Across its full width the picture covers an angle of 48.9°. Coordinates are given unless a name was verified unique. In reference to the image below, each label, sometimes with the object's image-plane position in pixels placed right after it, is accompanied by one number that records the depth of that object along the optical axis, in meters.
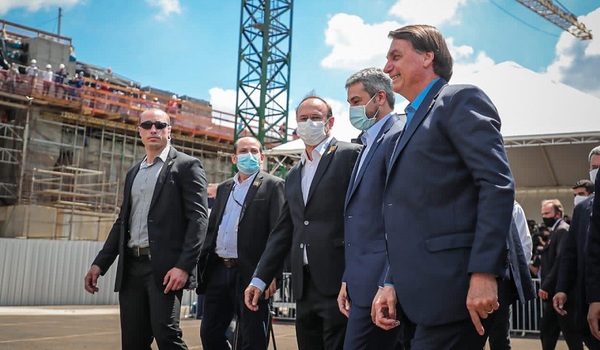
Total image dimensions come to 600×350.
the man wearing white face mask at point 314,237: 3.85
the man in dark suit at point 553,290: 6.18
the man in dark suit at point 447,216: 2.23
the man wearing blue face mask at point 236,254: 5.00
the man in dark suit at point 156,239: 4.16
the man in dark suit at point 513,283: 2.33
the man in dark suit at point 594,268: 3.35
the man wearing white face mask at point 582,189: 6.07
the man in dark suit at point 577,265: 4.59
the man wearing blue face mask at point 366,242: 3.30
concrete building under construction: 25.91
